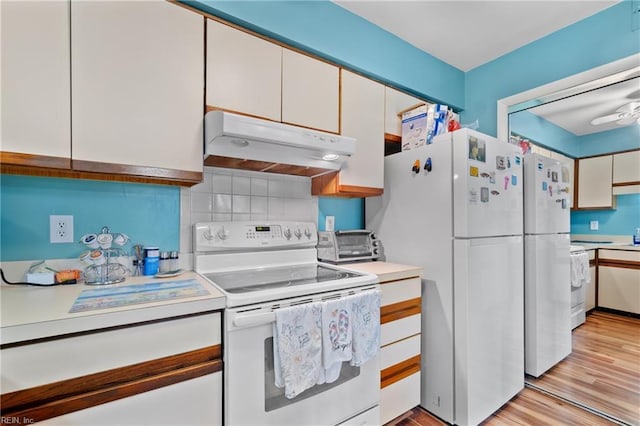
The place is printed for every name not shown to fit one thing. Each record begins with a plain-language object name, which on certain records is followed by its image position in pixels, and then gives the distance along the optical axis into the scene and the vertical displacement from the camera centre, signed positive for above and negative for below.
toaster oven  1.97 -0.23
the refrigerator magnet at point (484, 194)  1.74 +0.12
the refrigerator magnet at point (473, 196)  1.67 +0.10
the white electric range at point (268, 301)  1.10 -0.37
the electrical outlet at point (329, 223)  2.14 -0.07
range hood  1.28 +0.34
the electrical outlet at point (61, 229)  1.28 -0.07
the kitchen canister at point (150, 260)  1.42 -0.23
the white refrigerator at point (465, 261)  1.66 -0.29
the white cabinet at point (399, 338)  1.60 -0.71
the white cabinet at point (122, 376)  0.80 -0.50
